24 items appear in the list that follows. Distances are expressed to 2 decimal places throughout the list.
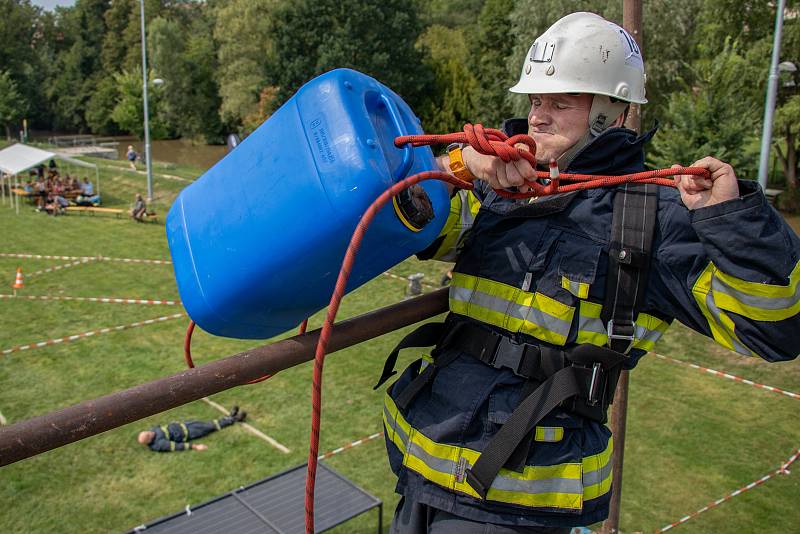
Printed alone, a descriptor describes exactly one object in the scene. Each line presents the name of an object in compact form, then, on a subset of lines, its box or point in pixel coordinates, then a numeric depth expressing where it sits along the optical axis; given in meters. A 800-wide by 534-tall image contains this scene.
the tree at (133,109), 50.00
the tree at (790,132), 21.99
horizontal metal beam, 1.50
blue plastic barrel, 1.87
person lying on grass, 7.44
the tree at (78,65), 61.00
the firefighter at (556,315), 1.99
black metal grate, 5.24
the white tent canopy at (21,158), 20.23
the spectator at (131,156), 32.09
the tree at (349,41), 33.66
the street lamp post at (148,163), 20.89
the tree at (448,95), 33.81
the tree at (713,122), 16.83
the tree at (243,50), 39.25
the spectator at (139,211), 19.48
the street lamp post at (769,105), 11.11
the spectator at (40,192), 21.17
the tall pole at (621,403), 3.40
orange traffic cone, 13.31
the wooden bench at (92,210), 19.98
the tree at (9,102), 54.28
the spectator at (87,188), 21.91
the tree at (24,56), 60.50
